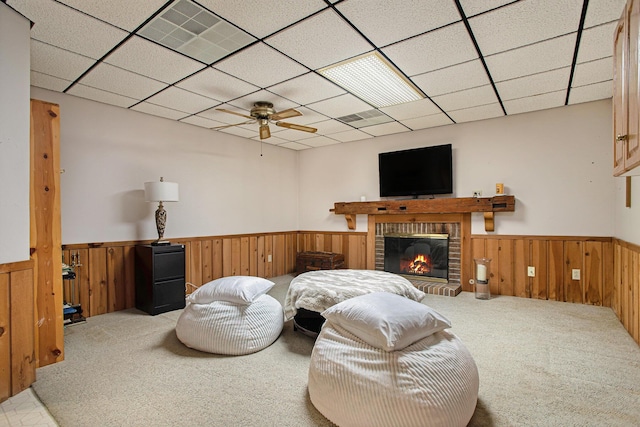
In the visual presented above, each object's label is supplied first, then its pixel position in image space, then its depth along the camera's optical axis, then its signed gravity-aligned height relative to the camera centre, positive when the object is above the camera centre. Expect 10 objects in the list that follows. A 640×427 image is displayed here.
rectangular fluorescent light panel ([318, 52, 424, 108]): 2.87 +1.32
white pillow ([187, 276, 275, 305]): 2.76 -0.67
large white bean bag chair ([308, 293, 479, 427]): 1.58 -0.84
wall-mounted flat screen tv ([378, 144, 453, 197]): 4.85 +0.64
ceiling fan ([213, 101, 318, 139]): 3.72 +1.15
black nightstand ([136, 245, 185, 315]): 3.73 -0.74
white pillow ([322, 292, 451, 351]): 1.79 -0.64
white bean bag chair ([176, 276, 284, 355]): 2.63 -0.88
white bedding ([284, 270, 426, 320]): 2.87 -0.71
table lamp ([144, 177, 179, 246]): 3.77 +0.23
